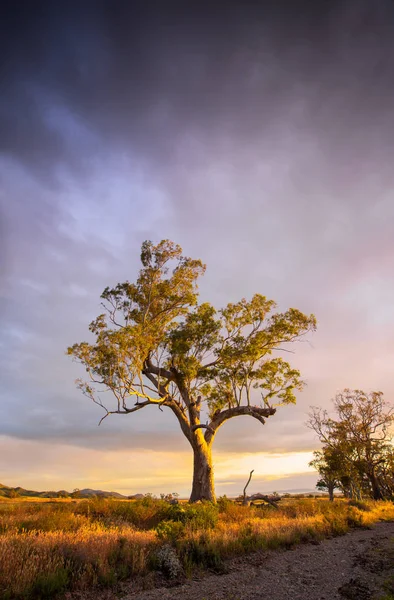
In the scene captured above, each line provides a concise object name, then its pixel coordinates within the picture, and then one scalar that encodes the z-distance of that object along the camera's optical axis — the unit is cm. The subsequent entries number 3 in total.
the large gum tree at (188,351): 2378
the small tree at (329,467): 3876
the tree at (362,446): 3806
